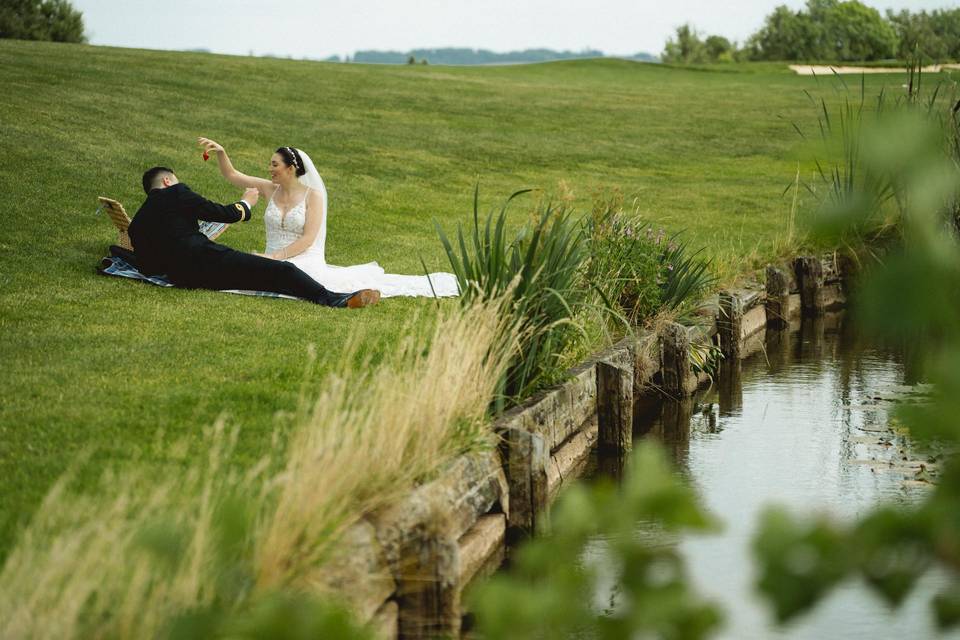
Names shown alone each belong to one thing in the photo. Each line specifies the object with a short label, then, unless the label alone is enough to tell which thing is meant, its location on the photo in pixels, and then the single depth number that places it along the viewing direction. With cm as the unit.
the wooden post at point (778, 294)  1378
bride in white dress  1161
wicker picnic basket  1174
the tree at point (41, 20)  4934
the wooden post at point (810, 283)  1482
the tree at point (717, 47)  8288
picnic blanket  1091
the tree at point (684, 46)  7912
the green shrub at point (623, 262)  994
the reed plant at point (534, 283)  748
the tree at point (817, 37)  8650
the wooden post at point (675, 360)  1004
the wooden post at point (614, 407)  846
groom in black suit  1071
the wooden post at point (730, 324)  1181
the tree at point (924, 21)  7162
